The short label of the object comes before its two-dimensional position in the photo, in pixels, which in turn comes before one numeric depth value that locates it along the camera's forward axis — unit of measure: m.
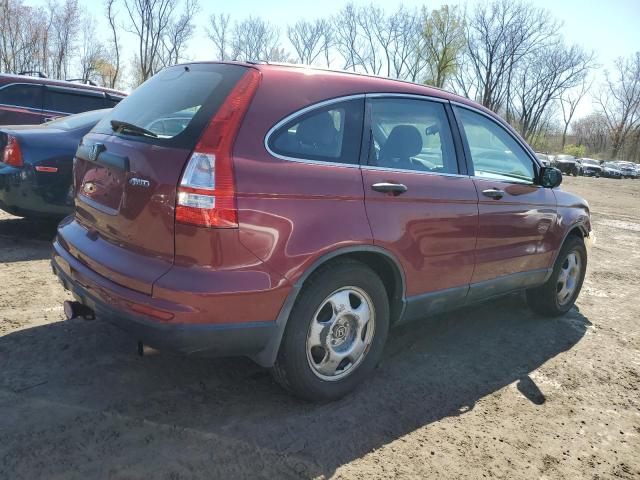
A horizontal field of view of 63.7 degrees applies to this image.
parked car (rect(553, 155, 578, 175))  44.69
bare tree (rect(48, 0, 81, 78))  46.38
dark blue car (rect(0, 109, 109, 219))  5.10
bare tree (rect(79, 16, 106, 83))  50.66
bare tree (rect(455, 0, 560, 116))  52.16
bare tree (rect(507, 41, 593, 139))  60.16
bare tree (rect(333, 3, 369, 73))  63.06
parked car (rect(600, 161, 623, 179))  50.50
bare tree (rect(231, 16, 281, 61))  59.22
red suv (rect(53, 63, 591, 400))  2.34
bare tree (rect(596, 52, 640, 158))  74.04
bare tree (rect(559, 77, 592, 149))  80.38
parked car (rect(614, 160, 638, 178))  53.03
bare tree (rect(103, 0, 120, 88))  47.19
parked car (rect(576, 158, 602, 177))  47.61
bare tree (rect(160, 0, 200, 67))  50.44
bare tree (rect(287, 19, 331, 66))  63.28
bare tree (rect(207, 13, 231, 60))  57.62
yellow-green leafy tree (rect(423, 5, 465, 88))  54.12
